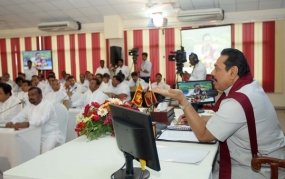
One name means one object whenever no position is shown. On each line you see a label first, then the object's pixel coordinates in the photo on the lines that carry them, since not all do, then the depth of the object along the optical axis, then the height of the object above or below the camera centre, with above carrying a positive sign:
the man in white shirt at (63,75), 8.54 -0.10
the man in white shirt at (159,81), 7.60 -0.31
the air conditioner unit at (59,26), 8.29 +1.40
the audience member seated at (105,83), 7.11 -0.32
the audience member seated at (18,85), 7.24 -0.33
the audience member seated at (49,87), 6.62 -0.37
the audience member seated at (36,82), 6.72 -0.25
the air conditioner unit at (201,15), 6.99 +1.40
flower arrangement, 2.19 -0.41
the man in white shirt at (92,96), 4.75 -0.43
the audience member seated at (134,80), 7.52 -0.27
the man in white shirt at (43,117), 3.18 -0.52
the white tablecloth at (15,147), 2.75 -0.75
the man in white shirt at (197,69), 5.76 +0.00
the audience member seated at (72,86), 6.61 -0.35
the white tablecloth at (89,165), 1.47 -0.55
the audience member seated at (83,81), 7.91 -0.28
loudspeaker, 8.10 +0.49
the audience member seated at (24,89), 5.71 -0.35
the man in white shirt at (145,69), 8.05 +0.01
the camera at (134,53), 7.64 +0.48
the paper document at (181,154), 1.64 -0.53
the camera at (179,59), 5.17 +0.19
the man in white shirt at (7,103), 3.71 -0.42
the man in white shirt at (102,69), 8.40 +0.06
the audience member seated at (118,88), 6.20 -0.40
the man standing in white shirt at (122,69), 8.20 +0.04
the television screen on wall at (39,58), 9.36 +0.48
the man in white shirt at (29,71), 9.08 +0.04
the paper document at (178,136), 2.03 -0.51
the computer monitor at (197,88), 3.22 -0.22
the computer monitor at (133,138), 1.21 -0.31
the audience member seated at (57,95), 5.01 -0.43
